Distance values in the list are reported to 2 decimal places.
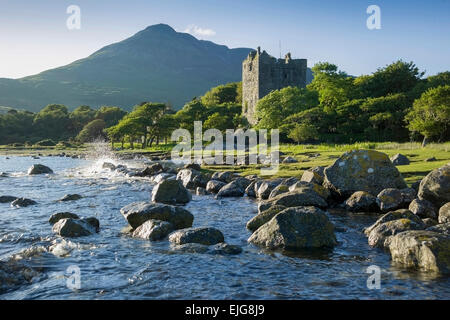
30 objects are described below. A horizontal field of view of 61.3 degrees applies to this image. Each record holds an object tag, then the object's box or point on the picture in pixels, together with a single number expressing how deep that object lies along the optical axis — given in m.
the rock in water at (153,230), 14.48
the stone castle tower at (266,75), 90.25
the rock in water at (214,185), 27.98
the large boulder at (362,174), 21.77
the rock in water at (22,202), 21.73
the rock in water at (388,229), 13.45
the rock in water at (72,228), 14.89
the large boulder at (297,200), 18.78
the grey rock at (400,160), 30.25
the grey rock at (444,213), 16.05
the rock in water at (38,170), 41.88
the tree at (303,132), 58.78
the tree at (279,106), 67.94
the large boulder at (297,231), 13.43
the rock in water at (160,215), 16.00
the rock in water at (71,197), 23.98
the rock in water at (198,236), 13.73
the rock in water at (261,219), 15.94
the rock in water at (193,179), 30.40
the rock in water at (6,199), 22.98
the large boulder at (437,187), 17.67
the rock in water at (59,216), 16.97
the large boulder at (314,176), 24.12
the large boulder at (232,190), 25.61
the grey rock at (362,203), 19.72
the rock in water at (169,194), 22.91
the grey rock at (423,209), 17.39
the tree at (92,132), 125.31
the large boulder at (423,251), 10.73
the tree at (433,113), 47.56
